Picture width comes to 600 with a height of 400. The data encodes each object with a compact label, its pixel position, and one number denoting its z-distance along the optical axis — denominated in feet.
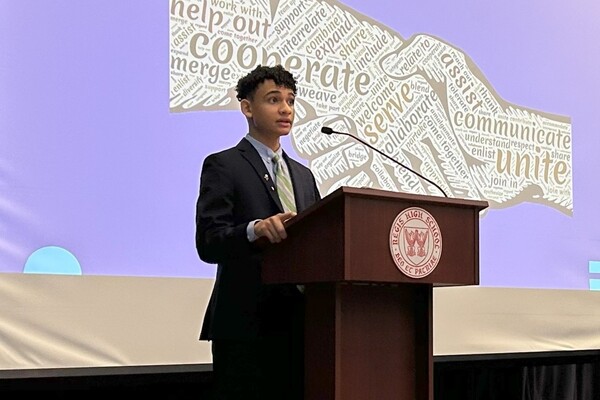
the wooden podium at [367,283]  21.15
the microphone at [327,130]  22.94
